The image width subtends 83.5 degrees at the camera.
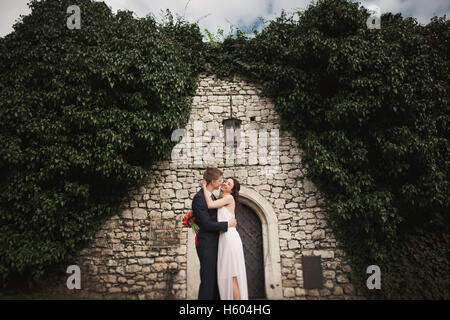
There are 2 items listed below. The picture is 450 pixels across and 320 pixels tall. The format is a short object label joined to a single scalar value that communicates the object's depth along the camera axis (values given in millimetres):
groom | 3205
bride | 3242
